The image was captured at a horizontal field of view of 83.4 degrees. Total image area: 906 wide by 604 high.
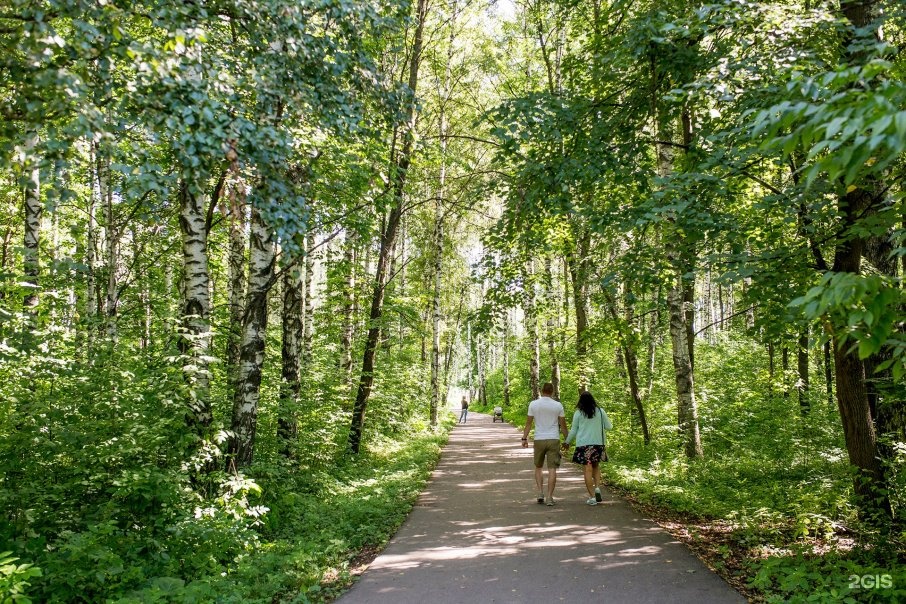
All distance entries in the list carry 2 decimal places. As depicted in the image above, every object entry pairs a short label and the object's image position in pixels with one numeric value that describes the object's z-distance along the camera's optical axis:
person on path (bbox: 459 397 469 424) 30.42
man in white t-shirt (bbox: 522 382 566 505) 9.41
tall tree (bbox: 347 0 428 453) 13.79
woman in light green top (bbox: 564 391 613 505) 9.32
